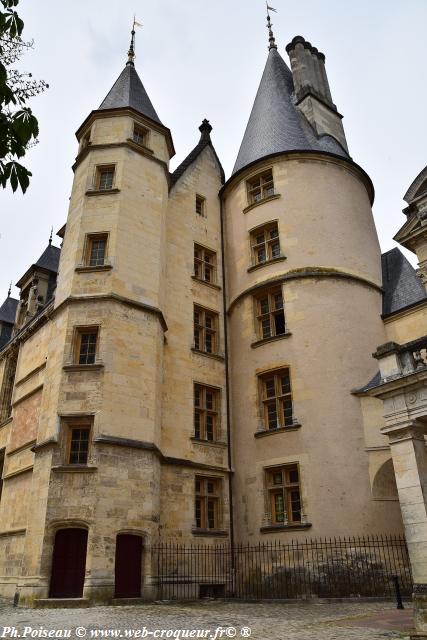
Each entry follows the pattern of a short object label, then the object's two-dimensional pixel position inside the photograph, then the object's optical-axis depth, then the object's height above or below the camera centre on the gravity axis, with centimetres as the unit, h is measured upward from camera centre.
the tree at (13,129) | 389 +305
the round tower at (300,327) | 1498 +746
